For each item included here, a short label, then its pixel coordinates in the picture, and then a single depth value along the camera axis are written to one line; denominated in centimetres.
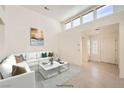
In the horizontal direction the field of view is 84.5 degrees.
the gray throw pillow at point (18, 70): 145
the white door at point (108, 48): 441
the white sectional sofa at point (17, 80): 113
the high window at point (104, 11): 299
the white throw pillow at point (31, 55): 355
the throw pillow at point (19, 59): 274
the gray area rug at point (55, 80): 202
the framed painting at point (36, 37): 376
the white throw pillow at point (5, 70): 147
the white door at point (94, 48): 513
